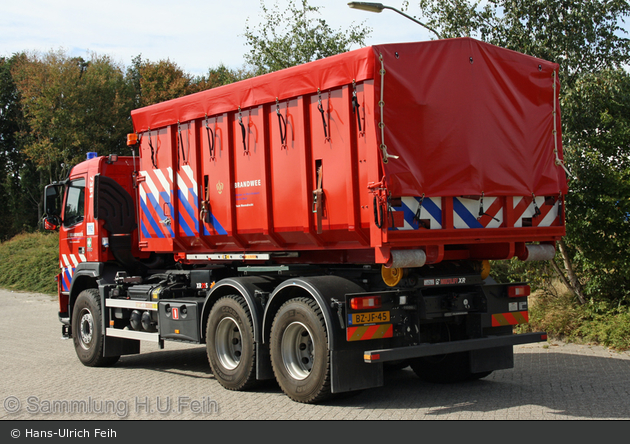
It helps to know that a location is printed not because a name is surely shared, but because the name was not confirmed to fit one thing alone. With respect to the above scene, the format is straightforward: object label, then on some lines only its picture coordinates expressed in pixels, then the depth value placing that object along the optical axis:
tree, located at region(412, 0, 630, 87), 12.18
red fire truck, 6.42
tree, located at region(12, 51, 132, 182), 32.66
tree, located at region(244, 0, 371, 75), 21.14
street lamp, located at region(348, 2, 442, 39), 12.52
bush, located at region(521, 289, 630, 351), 9.99
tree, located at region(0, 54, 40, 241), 40.31
